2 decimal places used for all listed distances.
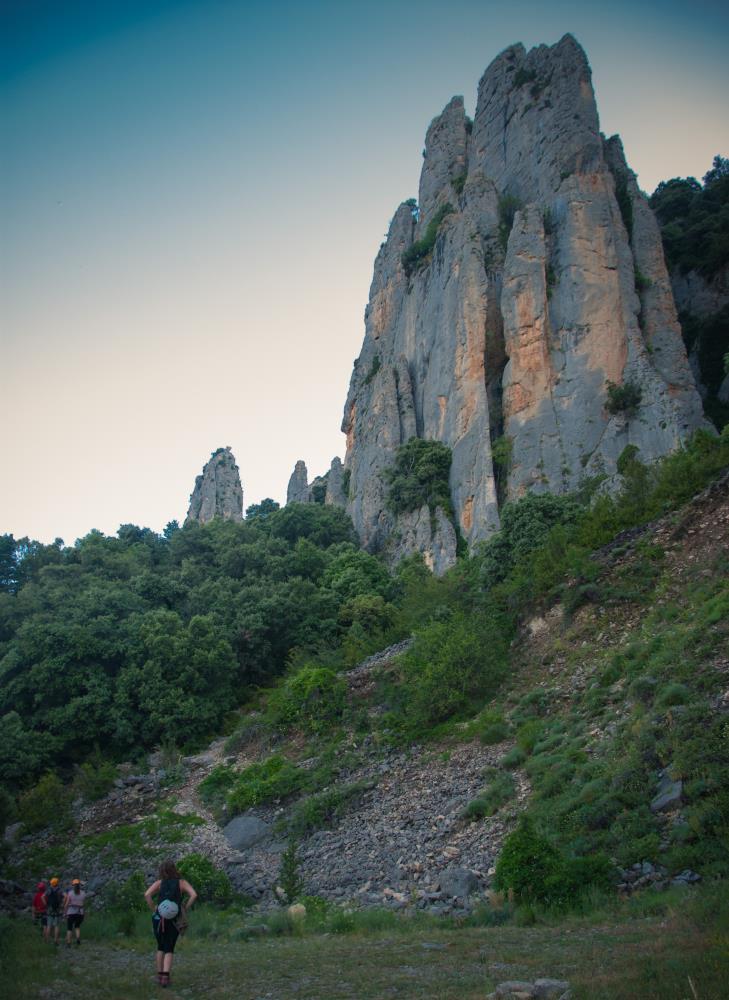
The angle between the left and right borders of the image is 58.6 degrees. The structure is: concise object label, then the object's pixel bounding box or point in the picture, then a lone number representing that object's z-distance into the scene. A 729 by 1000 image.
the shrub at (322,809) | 18.17
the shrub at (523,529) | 28.59
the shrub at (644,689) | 14.77
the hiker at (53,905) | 12.38
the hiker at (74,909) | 11.55
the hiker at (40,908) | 13.45
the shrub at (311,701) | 24.81
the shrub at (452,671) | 21.52
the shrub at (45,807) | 22.39
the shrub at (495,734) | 18.34
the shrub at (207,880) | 14.83
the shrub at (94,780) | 24.26
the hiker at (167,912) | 7.45
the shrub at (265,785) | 20.75
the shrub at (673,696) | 13.22
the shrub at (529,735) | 16.64
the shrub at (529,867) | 10.00
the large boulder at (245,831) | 18.80
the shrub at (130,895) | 14.81
